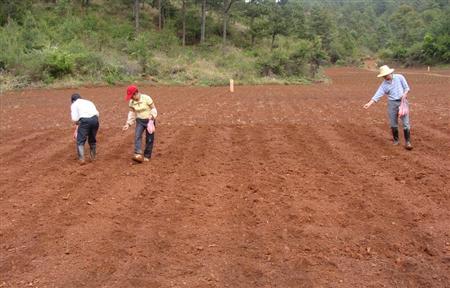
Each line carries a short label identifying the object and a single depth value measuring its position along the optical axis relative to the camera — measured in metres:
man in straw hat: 9.45
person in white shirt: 8.72
